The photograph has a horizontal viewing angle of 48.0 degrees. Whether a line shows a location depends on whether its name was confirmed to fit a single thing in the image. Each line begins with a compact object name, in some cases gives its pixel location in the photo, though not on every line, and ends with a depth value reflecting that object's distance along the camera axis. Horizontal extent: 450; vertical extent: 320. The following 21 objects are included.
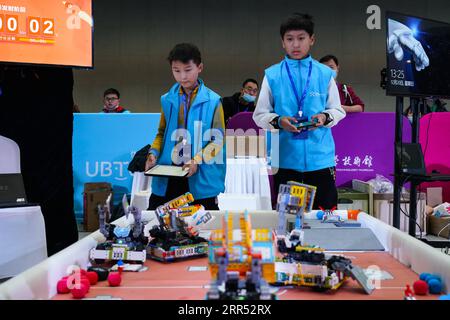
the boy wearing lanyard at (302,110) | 2.45
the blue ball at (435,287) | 1.11
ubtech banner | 4.78
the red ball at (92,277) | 1.20
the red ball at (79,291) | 1.09
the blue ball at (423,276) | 1.16
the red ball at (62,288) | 1.14
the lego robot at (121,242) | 1.38
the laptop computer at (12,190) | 2.98
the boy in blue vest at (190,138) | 2.42
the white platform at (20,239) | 2.73
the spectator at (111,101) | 5.63
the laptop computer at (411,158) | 3.12
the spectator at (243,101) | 5.42
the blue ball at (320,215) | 1.91
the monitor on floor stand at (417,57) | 3.02
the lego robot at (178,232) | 1.42
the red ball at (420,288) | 1.09
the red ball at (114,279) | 1.18
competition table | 1.07
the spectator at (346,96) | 4.19
